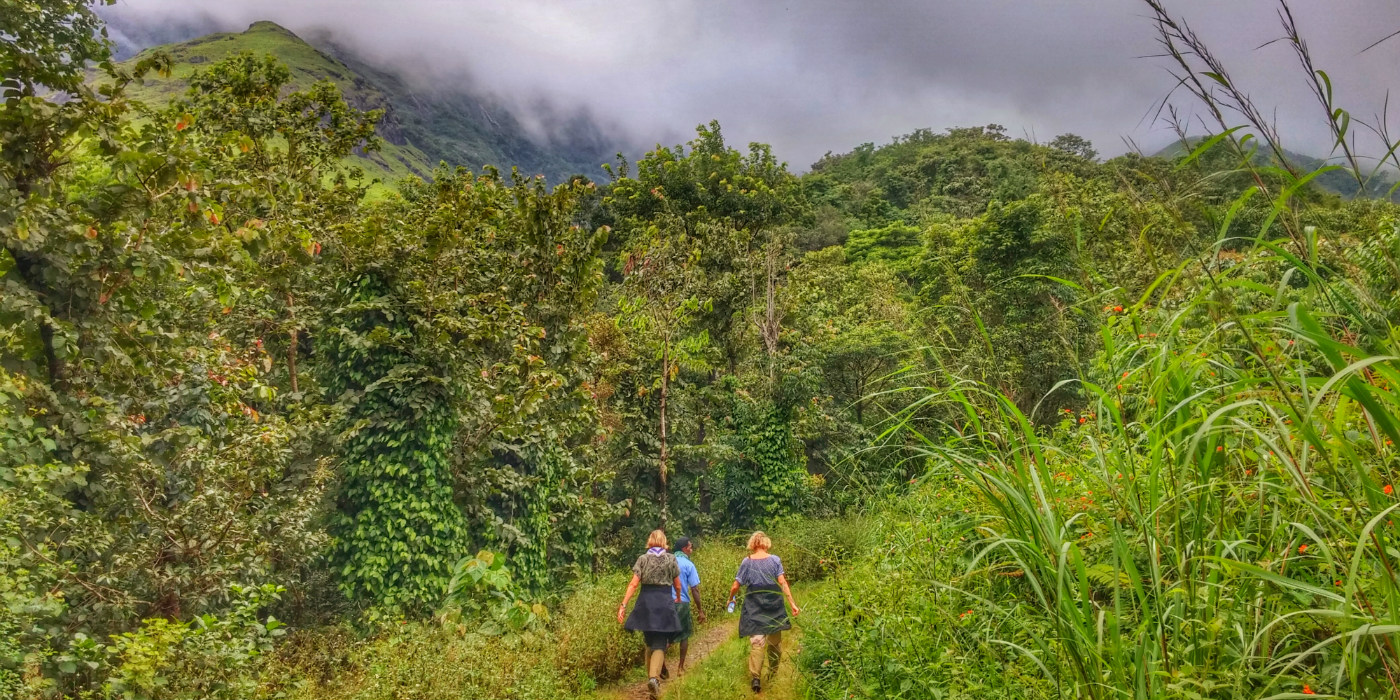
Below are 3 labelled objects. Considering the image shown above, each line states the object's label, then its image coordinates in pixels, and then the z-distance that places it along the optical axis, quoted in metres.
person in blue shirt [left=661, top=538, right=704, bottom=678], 7.10
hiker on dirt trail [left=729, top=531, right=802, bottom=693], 6.12
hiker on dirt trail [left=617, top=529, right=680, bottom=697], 6.53
